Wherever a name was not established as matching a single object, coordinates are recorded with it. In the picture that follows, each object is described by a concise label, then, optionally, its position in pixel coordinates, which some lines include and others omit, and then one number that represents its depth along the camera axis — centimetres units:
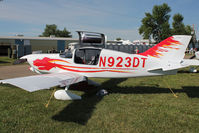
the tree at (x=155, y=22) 5509
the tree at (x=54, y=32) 10225
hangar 2424
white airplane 593
